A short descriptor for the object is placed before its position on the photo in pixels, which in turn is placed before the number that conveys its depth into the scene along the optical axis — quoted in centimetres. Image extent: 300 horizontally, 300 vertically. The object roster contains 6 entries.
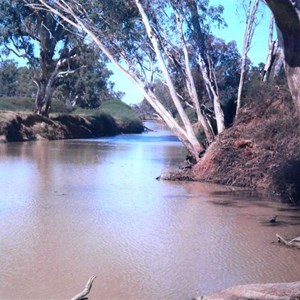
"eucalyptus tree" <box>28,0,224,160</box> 1892
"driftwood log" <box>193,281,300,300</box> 491
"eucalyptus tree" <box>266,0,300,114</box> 727
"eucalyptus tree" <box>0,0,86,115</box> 3666
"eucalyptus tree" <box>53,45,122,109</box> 6519
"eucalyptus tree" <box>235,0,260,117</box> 1967
